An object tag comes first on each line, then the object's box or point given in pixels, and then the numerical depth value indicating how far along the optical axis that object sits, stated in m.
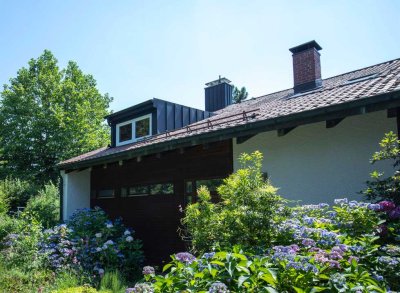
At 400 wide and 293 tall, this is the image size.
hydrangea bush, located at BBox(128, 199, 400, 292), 2.78
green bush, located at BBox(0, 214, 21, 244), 10.49
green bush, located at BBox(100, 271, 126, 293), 6.19
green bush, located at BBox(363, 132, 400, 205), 4.33
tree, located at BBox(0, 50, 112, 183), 23.17
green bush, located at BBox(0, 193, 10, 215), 14.07
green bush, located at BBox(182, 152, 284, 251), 3.95
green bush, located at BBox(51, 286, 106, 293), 4.89
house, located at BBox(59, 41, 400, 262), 5.67
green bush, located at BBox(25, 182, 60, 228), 12.66
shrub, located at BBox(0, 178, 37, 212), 17.62
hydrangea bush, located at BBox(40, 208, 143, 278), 7.91
